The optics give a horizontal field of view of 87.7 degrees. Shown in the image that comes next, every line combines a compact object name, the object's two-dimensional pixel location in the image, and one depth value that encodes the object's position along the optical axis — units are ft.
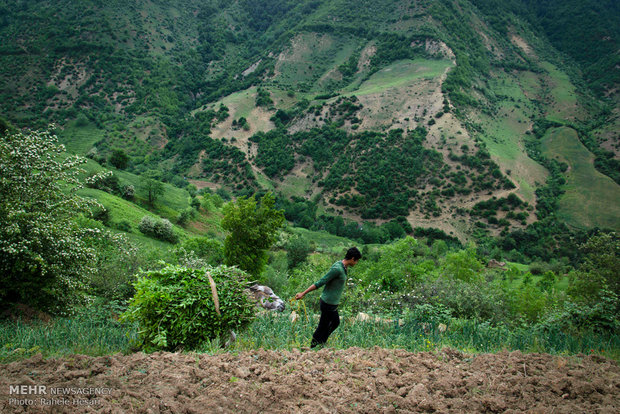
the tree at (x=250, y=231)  64.18
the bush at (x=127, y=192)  133.49
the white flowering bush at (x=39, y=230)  24.29
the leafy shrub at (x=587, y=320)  21.70
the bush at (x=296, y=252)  129.29
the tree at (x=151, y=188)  142.82
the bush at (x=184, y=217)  138.00
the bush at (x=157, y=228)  95.96
